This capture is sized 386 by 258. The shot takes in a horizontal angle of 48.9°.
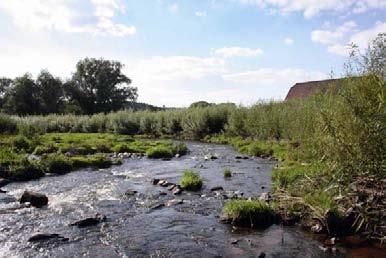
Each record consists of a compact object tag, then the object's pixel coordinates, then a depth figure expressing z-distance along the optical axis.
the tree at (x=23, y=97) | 82.25
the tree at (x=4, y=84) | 95.57
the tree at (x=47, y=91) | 86.19
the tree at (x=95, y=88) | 90.00
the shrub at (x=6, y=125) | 38.19
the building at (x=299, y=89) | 59.17
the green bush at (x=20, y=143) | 29.02
